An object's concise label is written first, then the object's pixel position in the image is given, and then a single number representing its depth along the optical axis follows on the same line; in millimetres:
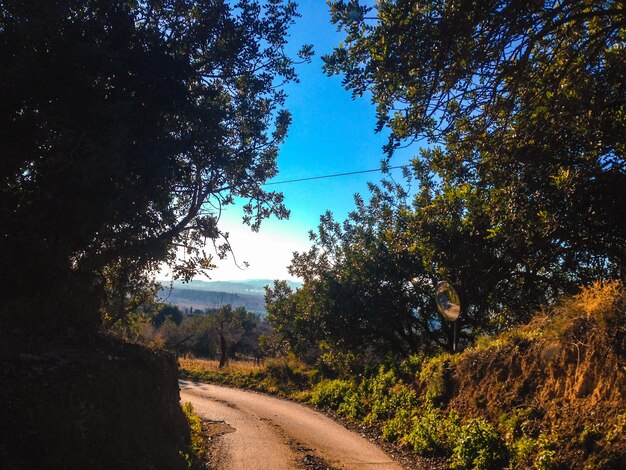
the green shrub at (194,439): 7602
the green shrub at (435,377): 10406
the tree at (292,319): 19453
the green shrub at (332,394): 15405
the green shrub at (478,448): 7195
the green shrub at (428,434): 8738
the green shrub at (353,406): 13382
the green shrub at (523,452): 6676
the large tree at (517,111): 6234
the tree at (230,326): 41062
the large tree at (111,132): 6508
